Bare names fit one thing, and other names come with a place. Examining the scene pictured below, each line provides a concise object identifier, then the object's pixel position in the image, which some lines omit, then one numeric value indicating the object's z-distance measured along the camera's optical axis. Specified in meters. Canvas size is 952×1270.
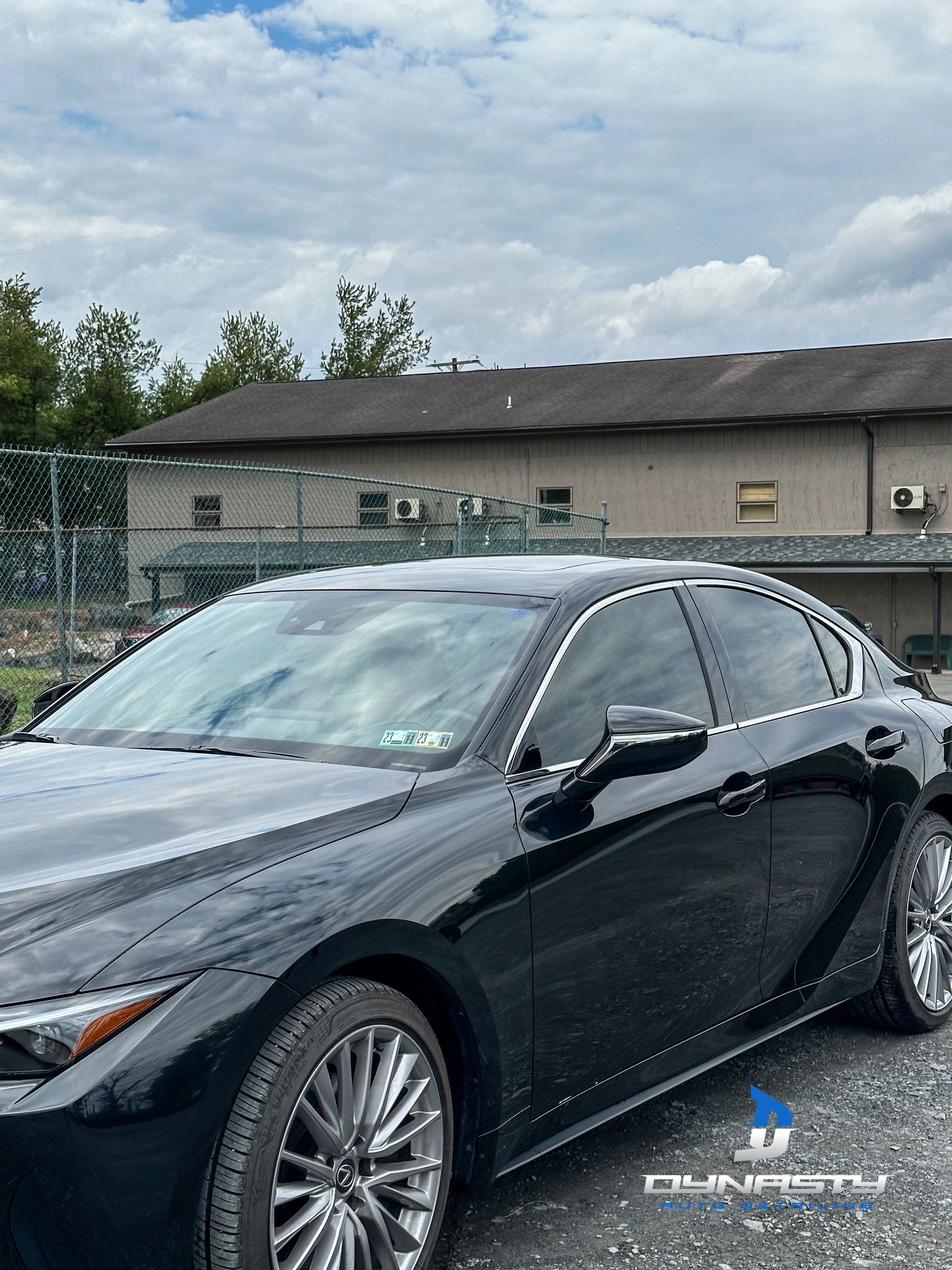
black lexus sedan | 2.28
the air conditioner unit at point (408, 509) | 31.84
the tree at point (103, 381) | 60.16
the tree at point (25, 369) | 56.00
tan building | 30.25
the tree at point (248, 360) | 64.19
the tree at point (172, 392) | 63.56
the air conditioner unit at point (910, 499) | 29.92
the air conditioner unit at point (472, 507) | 28.11
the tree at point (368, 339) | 63.16
